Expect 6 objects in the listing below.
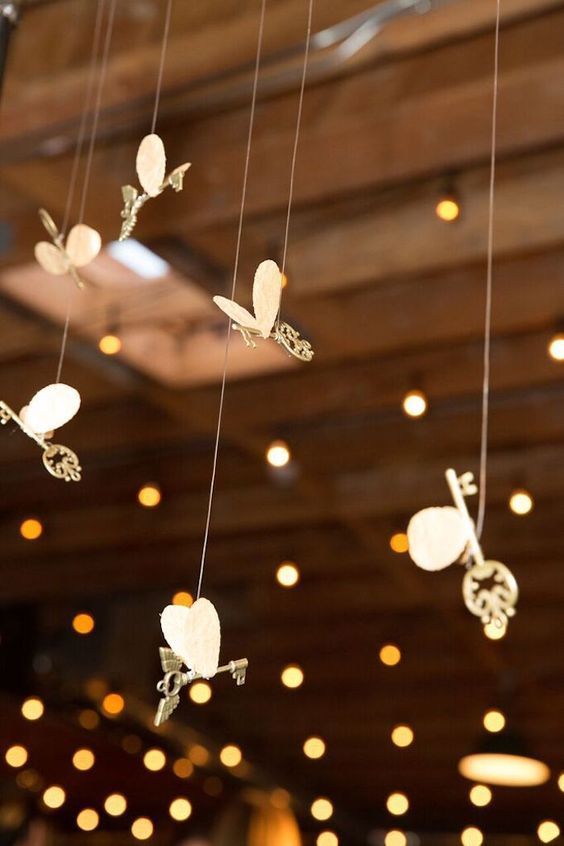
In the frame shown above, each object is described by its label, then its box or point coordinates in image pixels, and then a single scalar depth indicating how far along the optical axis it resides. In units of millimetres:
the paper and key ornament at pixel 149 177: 1659
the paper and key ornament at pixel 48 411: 1464
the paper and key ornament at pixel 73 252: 1835
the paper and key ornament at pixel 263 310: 1426
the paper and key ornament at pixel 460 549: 1244
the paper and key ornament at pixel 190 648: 1345
